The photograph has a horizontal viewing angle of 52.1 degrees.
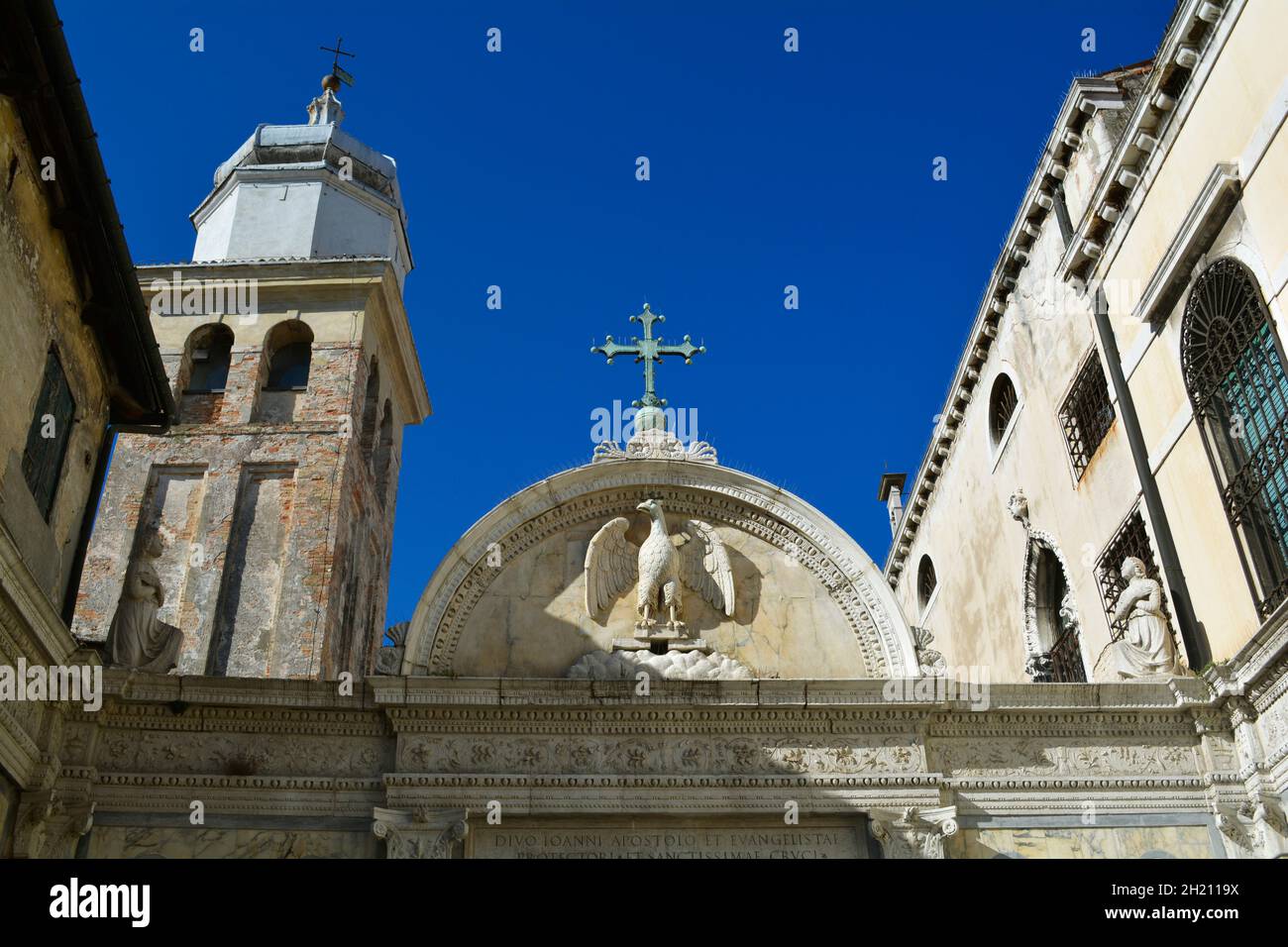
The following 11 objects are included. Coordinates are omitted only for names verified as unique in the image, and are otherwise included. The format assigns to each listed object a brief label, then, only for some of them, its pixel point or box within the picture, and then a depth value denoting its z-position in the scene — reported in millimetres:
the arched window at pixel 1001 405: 20250
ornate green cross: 16266
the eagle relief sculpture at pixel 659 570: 14039
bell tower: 19797
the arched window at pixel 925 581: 24562
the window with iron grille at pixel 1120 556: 15328
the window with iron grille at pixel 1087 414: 16734
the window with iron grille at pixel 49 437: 12773
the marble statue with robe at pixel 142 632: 12914
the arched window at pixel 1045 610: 18391
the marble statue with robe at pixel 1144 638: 13180
